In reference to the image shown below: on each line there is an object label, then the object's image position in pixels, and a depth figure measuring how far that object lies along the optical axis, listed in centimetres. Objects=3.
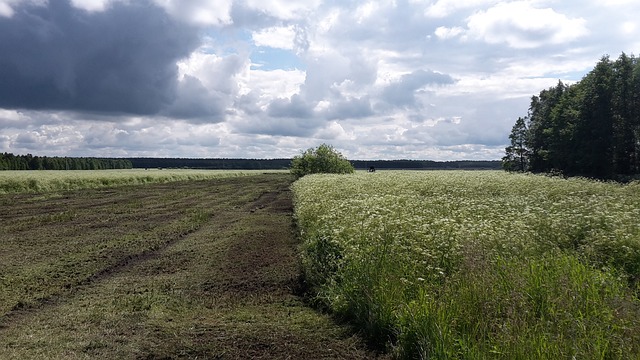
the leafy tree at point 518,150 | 8350
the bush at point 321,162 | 7362
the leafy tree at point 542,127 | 7065
